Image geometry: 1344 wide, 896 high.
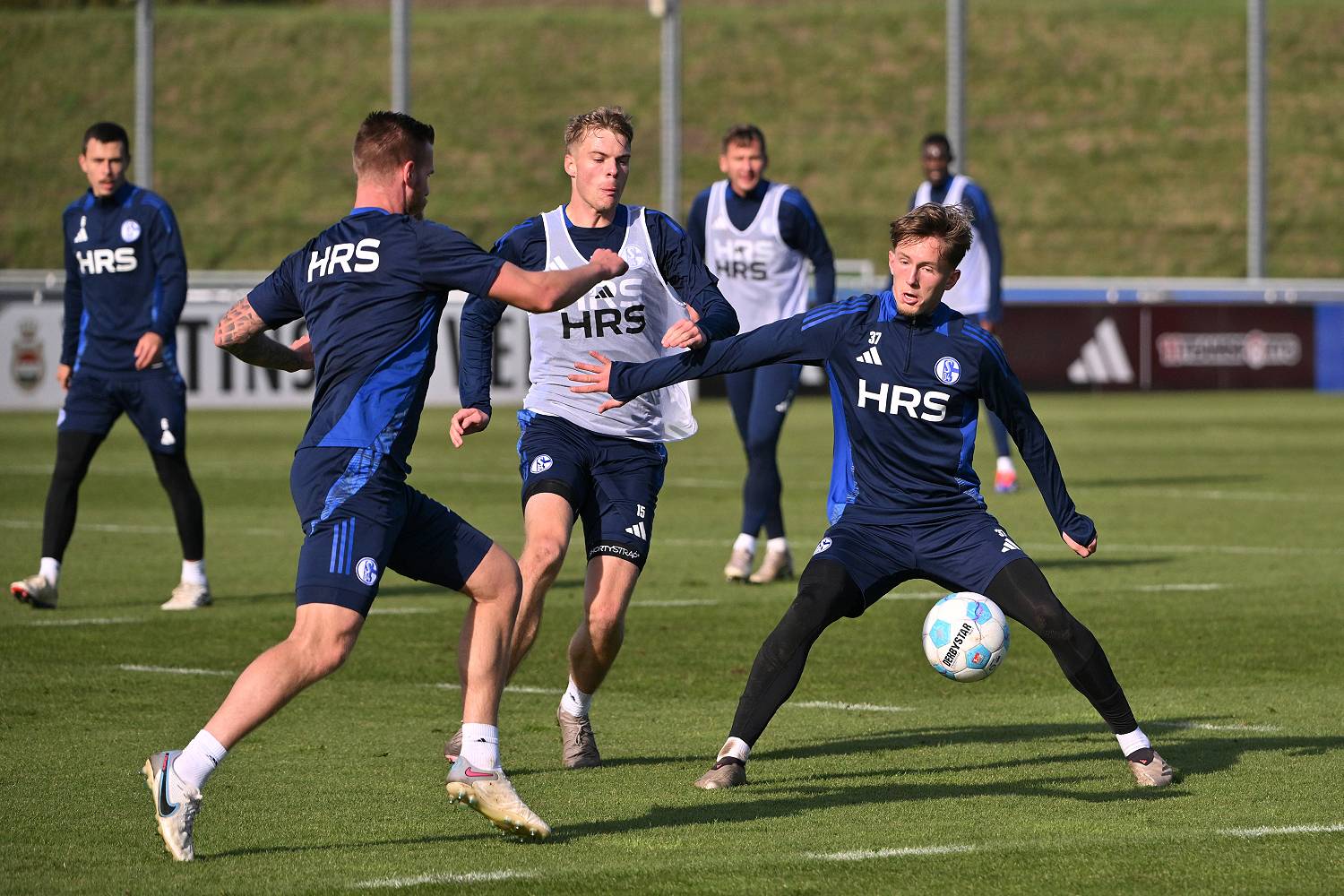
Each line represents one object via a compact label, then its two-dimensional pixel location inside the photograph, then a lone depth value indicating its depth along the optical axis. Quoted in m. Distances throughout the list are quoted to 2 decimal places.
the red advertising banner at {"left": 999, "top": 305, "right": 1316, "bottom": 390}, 60.91
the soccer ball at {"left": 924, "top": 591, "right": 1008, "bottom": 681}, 13.87
